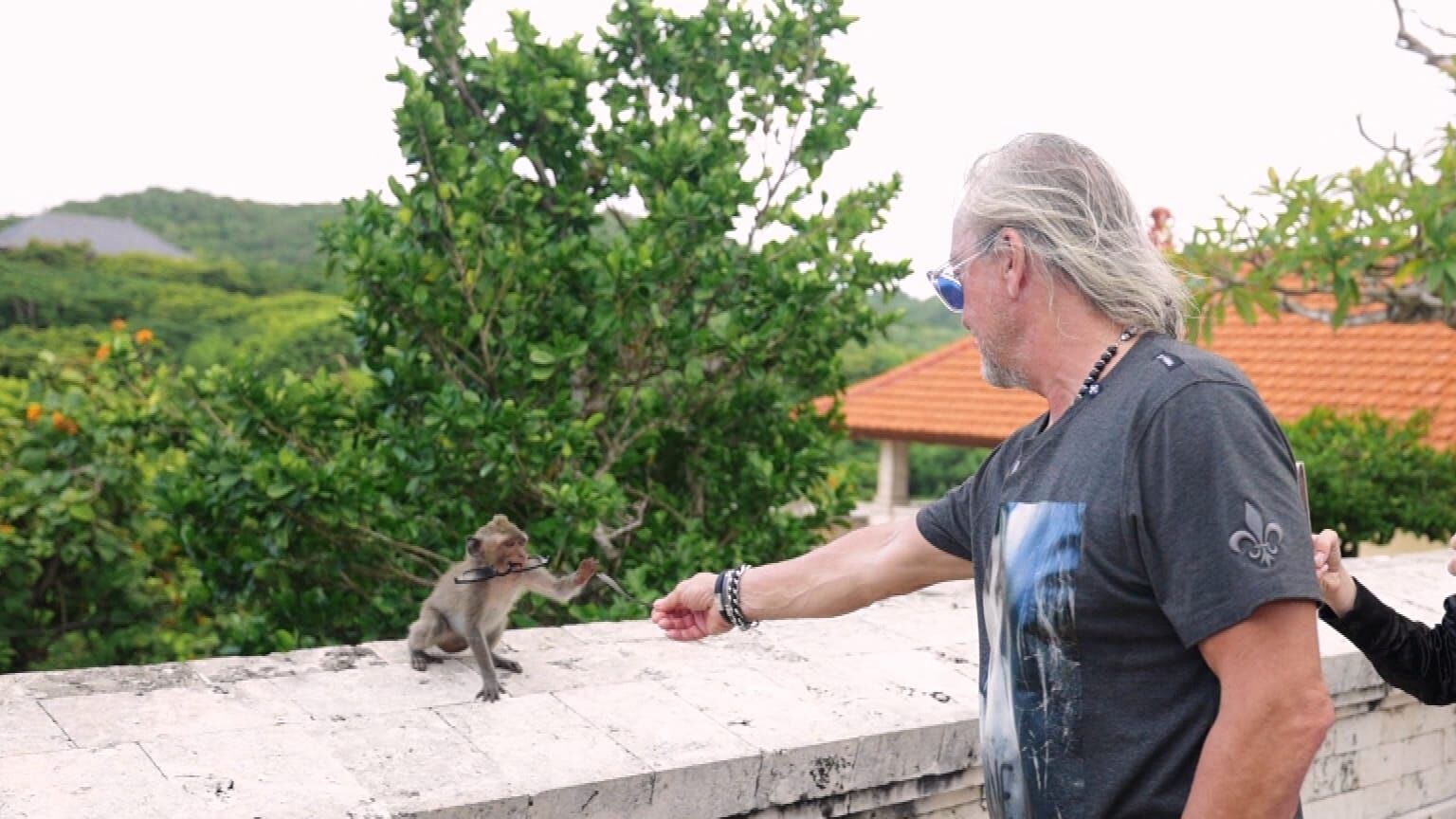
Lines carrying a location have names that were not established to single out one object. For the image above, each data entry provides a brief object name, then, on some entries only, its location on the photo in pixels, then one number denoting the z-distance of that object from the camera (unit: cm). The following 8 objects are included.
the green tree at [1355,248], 705
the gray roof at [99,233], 3094
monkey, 341
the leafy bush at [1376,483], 917
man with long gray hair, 171
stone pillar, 1675
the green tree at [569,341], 527
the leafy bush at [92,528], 591
